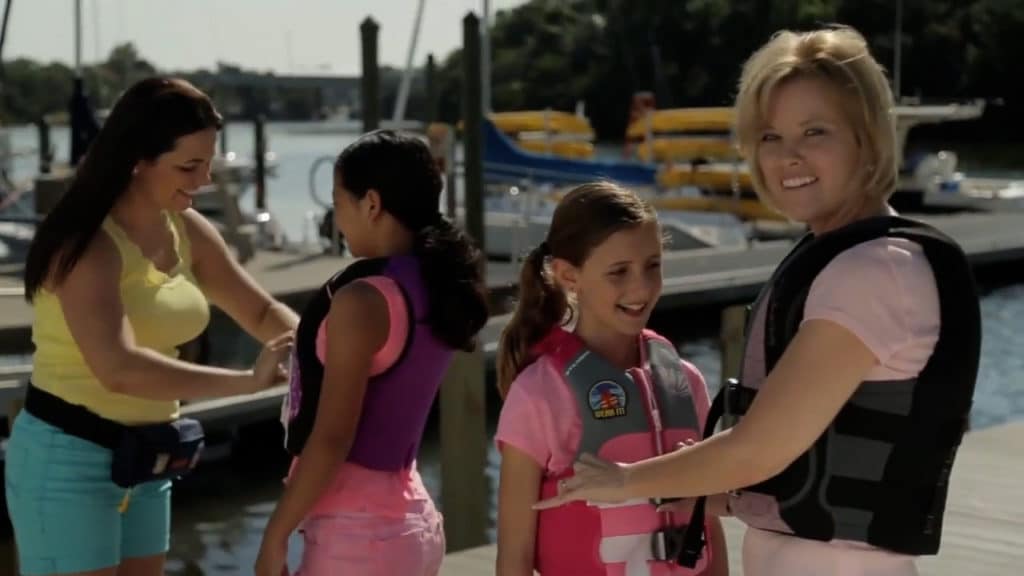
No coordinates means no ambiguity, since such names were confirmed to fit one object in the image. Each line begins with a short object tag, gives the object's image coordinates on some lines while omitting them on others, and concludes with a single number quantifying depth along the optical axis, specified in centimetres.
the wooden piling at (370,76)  1483
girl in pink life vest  249
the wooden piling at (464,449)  667
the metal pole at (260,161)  2286
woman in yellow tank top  294
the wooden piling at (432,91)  2278
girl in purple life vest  261
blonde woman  190
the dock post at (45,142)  2783
